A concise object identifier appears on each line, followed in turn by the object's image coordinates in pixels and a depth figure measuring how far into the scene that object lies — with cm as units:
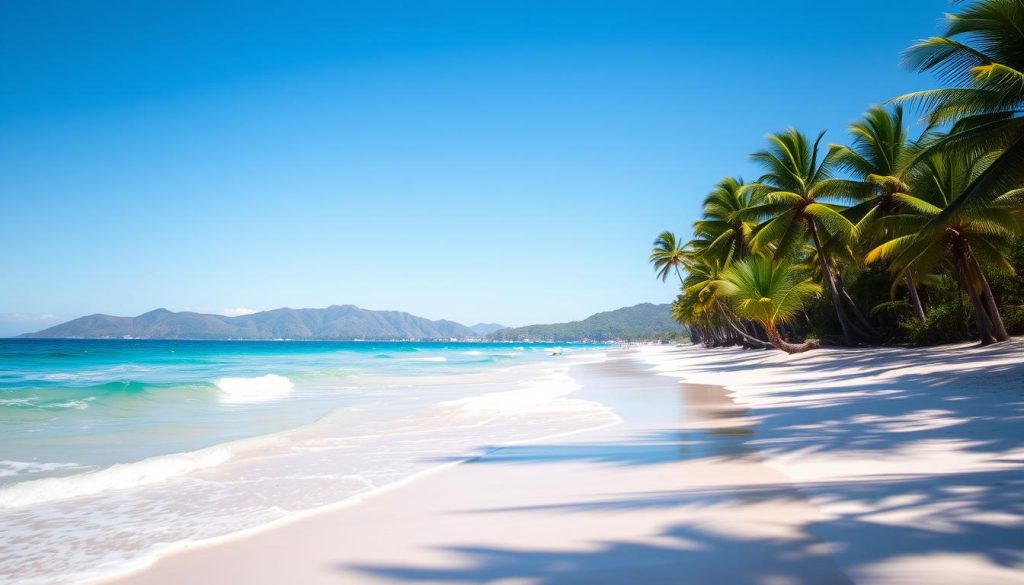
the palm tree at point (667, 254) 5466
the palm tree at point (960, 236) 1540
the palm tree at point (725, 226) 3278
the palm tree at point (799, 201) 2238
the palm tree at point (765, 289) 2205
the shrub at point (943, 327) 2097
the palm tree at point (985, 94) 1110
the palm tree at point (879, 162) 2112
